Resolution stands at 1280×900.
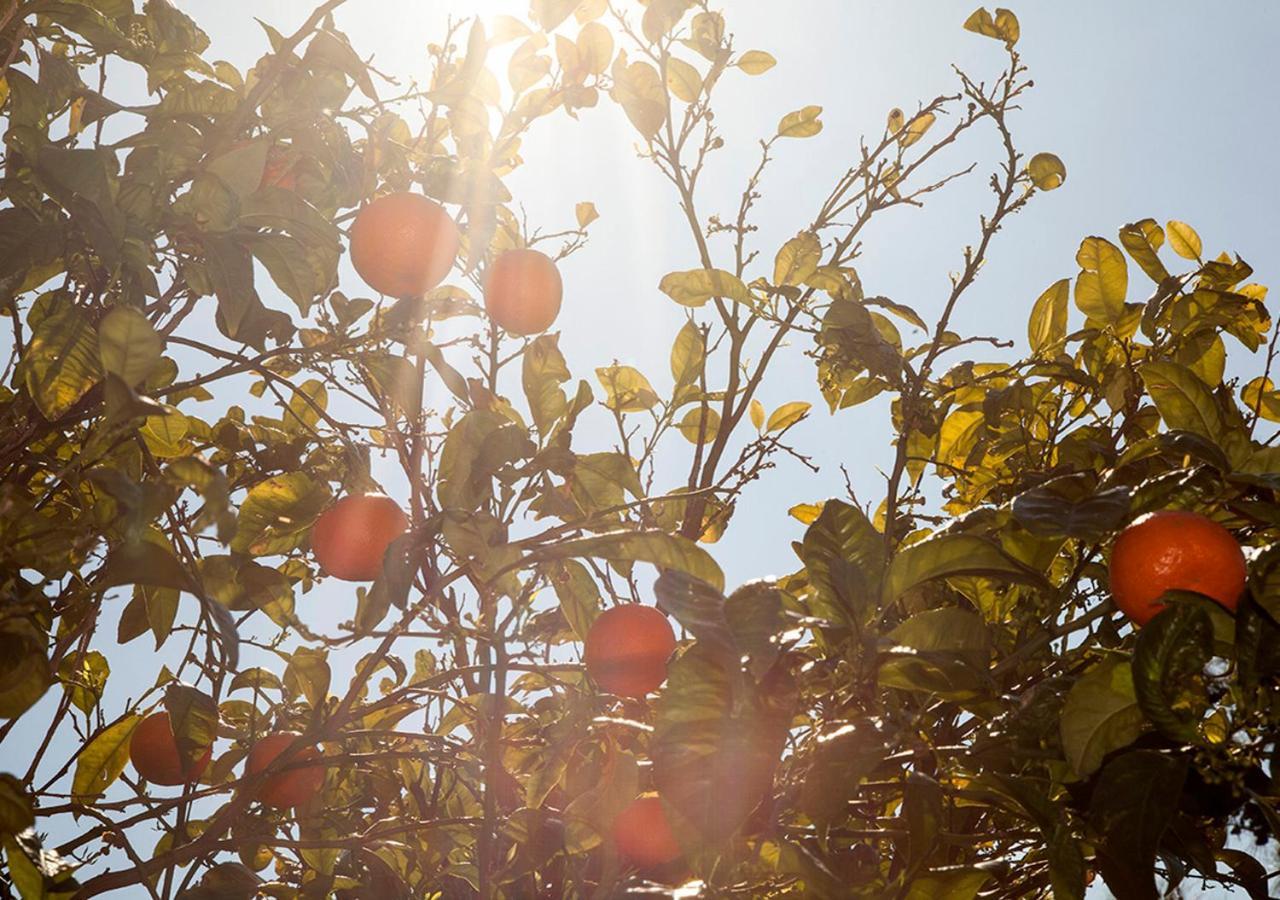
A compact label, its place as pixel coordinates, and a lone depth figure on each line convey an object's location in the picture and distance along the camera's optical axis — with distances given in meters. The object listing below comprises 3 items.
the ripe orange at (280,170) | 1.68
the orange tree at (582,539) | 1.09
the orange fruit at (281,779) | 1.75
